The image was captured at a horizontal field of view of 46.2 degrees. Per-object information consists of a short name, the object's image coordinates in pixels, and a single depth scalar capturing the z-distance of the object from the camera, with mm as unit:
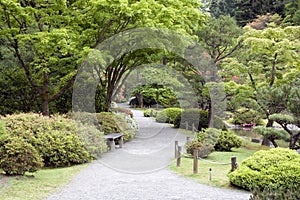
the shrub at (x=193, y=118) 18203
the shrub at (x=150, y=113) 23297
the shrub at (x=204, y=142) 11273
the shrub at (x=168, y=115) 20659
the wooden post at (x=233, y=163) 8078
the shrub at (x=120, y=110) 19419
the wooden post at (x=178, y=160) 10008
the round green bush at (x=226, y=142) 13164
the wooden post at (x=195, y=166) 9024
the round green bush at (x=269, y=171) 7219
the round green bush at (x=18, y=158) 7871
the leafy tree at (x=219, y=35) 19062
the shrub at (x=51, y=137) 9688
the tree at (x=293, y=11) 26594
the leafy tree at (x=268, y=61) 12123
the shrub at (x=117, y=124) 13961
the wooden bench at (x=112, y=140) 12969
